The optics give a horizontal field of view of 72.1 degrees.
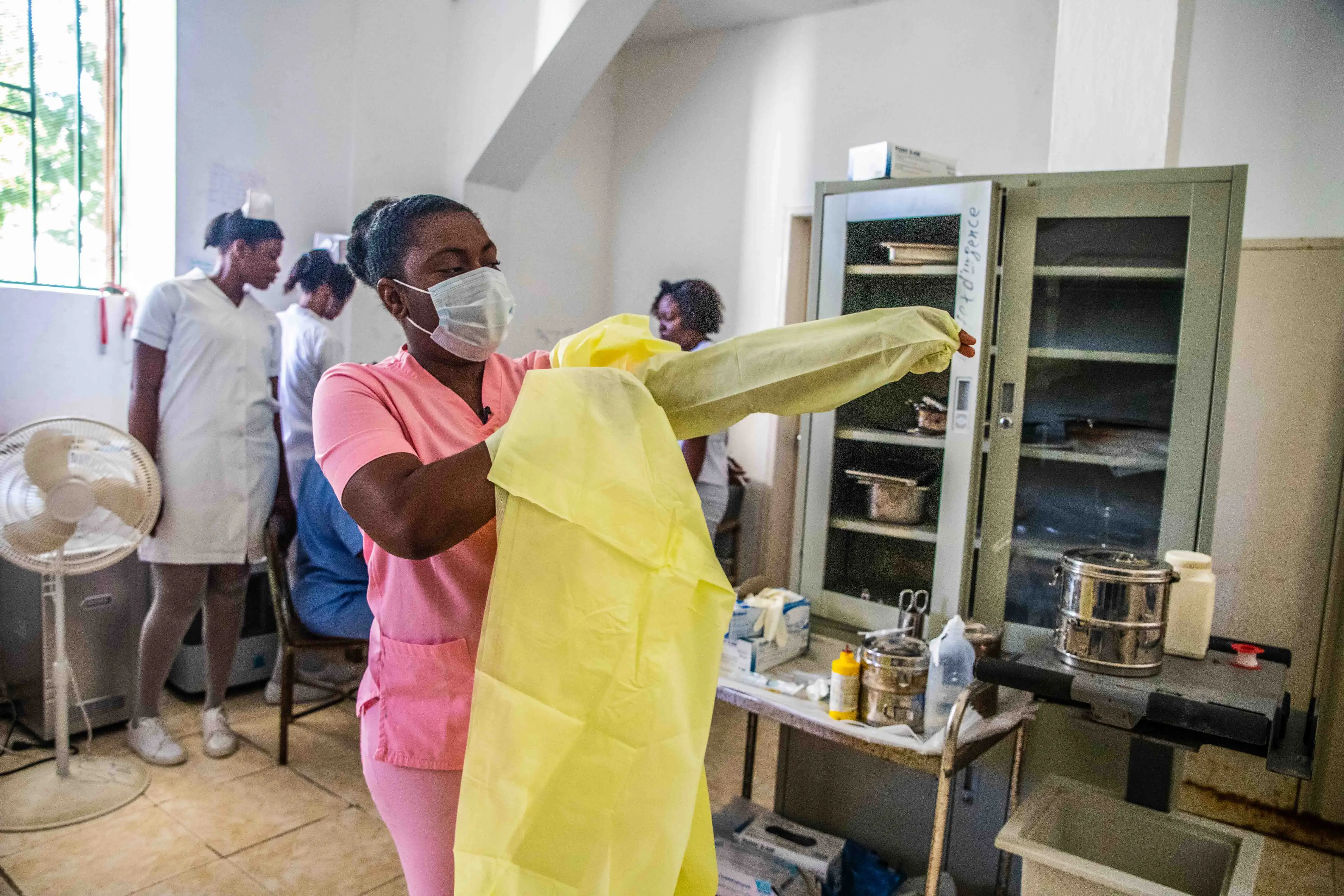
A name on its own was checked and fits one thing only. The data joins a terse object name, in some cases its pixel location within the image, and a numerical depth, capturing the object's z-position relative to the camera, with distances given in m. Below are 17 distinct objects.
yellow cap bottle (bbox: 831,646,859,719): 1.90
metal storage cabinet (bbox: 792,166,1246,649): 2.15
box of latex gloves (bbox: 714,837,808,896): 2.08
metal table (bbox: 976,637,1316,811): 1.59
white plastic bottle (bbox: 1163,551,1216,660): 1.87
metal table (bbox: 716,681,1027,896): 1.71
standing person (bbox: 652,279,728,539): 3.11
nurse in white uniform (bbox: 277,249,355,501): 3.31
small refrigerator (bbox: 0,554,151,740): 2.95
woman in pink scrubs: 0.91
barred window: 3.12
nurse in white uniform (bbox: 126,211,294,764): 2.90
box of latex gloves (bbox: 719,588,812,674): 2.13
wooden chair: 2.97
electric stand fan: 2.49
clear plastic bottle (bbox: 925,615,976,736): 1.85
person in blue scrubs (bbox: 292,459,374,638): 2.89
